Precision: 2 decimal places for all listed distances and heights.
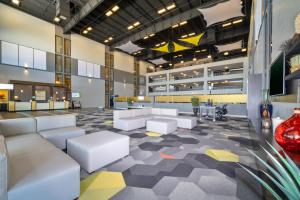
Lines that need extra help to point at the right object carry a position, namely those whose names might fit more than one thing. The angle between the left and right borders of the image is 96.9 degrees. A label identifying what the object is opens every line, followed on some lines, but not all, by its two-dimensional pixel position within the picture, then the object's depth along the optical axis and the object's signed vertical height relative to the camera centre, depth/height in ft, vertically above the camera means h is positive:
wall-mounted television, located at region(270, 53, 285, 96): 6.06 +1.19
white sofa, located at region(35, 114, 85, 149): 8.04 -2.09
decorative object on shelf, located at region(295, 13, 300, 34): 4.15 +2.39
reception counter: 29.71 -1.88
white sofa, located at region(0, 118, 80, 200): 3.18 -2.11
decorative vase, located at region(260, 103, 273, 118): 7.88 -0.65
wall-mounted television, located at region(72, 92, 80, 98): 42.09 +1.17
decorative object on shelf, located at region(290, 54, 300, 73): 4.49 +1.29
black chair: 21.63 -2.13
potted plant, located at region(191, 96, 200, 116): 24.41 -0.77
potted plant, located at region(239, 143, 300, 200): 1.82 -1.23
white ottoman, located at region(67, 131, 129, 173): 6.15 -2.54
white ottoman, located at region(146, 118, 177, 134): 12.47 -2.61
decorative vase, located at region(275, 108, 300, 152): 3.43 -0.92
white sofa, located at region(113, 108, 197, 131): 13.88 -2.16
